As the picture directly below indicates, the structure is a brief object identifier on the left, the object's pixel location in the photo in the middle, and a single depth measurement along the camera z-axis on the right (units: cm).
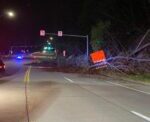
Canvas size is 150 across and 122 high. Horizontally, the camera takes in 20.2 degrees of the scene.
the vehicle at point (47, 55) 12747
